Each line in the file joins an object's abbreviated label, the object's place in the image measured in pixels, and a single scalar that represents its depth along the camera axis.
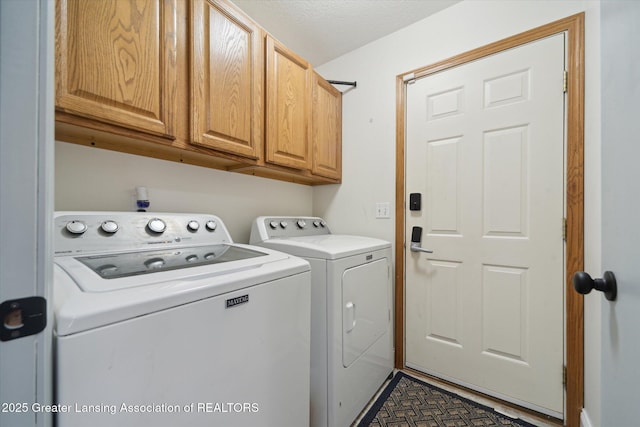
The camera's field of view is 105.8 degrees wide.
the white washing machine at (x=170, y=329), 0.49
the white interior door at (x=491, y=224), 1.35
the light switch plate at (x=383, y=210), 1.91
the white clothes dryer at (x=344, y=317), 1.19
